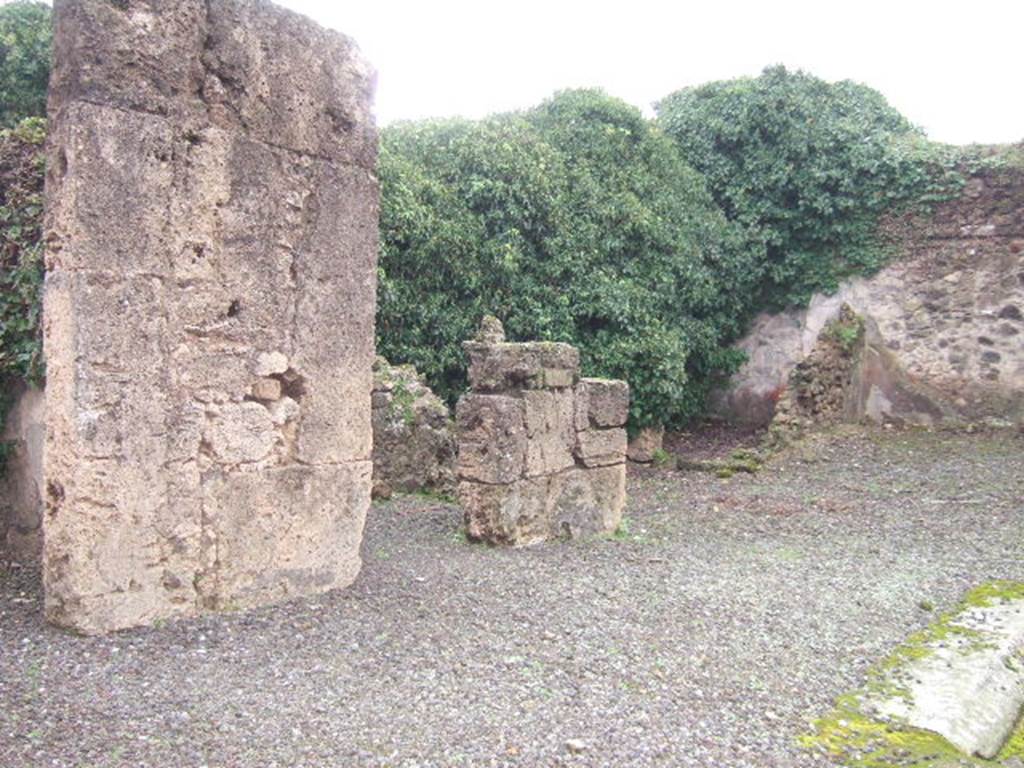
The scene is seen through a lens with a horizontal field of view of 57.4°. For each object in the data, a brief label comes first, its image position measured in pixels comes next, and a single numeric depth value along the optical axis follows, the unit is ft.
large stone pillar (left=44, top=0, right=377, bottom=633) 14.56
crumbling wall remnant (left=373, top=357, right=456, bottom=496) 31.42
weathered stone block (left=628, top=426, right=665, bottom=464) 44.01
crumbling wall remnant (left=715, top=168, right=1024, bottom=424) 47.21
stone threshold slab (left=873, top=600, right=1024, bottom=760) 13.84
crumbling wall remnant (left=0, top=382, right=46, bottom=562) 19.71
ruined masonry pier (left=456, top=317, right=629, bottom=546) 24.00
